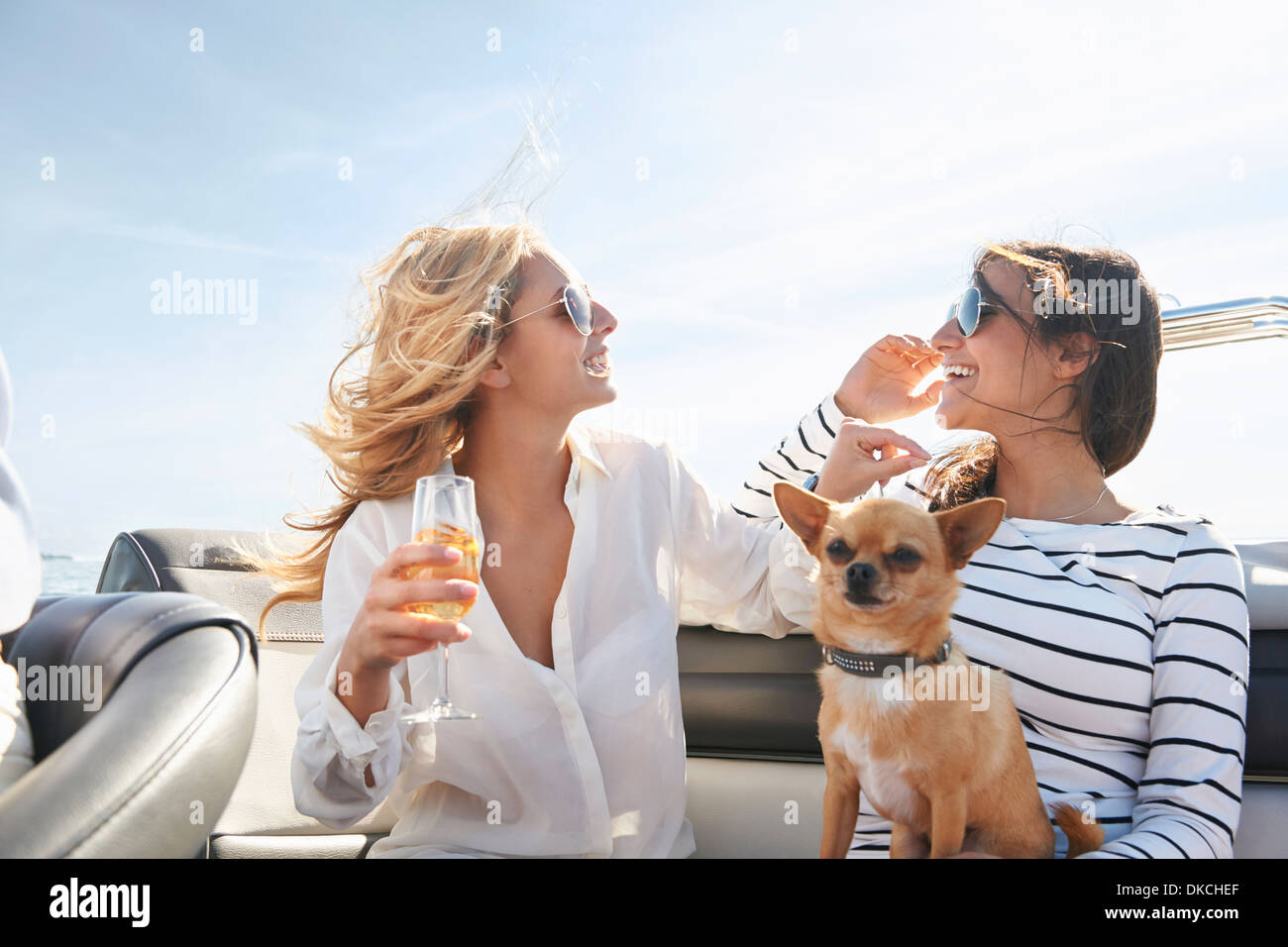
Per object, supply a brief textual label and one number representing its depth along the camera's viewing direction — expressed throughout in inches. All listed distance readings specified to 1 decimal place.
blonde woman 76.0
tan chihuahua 60.9
